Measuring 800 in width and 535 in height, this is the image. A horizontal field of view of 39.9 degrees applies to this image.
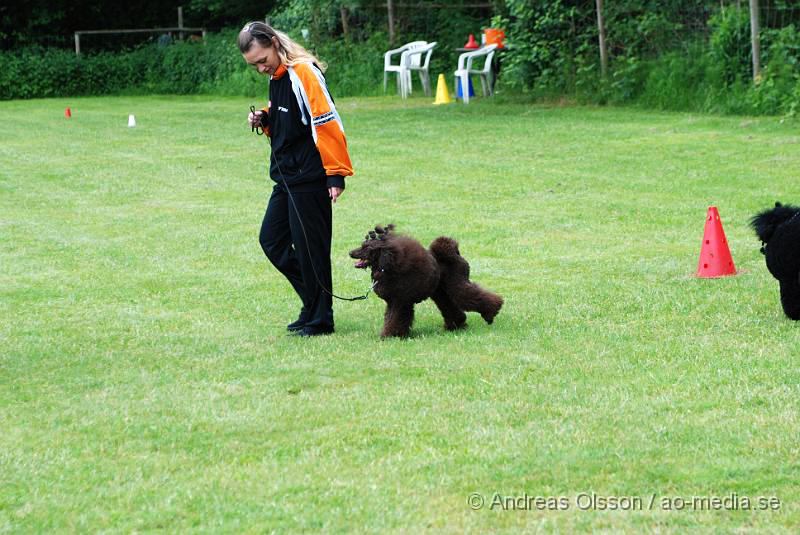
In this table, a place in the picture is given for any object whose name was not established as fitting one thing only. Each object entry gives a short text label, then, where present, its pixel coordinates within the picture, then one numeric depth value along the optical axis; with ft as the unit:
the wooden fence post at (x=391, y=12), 98.27
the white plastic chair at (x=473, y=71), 81.30
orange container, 83.35
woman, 24.23
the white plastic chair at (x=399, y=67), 89.97
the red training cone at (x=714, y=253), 30.22
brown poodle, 24.29
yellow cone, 83.30
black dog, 24.34
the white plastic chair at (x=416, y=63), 90.28
